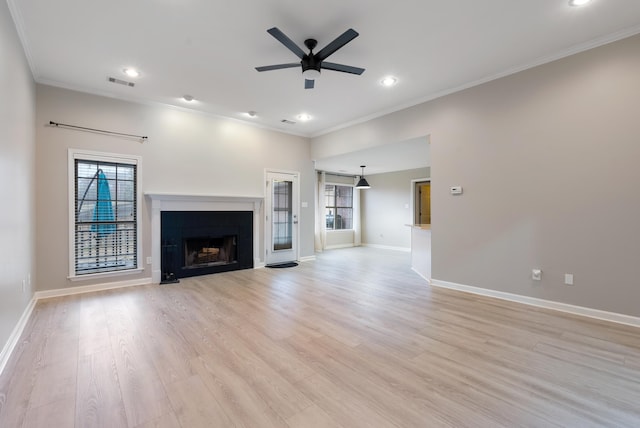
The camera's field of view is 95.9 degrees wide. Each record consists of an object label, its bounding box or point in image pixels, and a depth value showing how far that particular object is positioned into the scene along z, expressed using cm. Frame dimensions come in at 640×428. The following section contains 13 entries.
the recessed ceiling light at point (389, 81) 396
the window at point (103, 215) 424
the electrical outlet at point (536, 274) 353
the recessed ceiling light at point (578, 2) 252
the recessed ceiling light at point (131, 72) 373
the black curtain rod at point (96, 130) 405
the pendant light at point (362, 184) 862
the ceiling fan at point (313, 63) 279
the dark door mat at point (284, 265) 614
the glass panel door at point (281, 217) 628
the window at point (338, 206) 969
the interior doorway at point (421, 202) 874
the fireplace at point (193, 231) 483
